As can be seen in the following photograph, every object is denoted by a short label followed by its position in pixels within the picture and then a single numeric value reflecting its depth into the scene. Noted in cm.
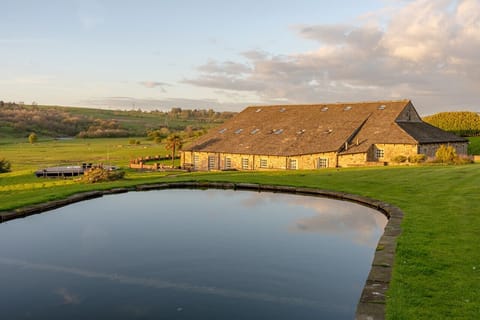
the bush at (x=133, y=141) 9344
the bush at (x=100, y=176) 2734
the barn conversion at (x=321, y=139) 3766
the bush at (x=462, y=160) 3259
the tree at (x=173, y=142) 5313
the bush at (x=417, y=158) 3397
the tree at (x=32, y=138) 9579
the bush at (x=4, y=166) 4722
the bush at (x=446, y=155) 3319
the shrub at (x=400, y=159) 3519
